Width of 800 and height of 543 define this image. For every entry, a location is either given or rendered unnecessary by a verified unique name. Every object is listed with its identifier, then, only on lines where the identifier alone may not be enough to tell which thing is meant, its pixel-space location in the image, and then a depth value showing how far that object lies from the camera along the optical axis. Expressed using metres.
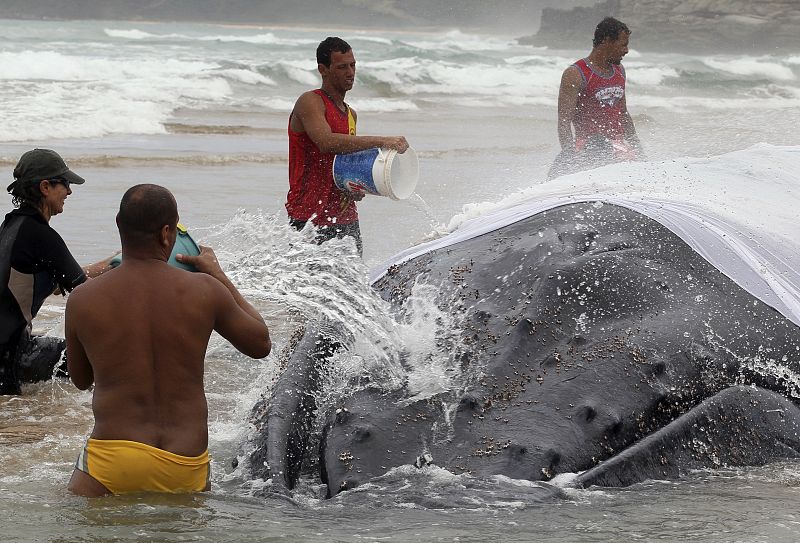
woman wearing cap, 11.28
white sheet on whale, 9.70
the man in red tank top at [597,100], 16.91
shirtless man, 7.52
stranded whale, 7.64
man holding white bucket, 13.41
